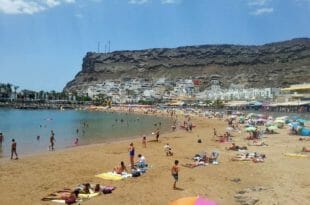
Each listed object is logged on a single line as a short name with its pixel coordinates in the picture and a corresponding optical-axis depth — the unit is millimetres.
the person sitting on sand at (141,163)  11437
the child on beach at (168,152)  14704
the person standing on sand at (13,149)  14518
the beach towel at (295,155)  13496
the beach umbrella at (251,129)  20403
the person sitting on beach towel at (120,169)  10696
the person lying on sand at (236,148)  15864
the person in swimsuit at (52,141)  17649
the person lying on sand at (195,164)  11893
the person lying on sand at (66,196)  7870
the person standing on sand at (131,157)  11533
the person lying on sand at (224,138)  19739
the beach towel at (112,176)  10126
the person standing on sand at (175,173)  9083
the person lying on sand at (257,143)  17314
